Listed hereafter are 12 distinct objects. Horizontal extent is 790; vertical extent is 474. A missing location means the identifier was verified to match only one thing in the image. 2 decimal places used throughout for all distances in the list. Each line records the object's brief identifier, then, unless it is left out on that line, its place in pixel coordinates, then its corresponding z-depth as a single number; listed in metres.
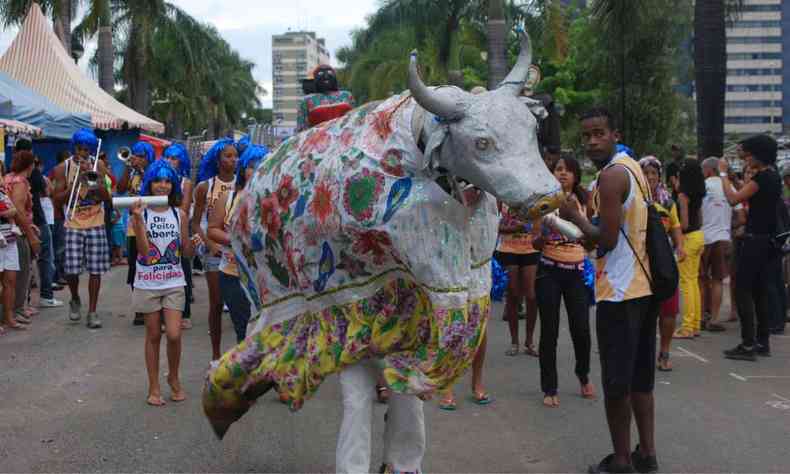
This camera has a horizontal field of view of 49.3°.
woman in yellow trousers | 8.70
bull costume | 3.62
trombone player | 9.42
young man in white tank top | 4.64
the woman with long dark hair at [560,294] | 6.41
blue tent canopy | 13.83
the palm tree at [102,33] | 25.08
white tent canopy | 18.83
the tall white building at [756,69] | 128.25
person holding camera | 7.99
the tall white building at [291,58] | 171.00
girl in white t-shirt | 6.28
